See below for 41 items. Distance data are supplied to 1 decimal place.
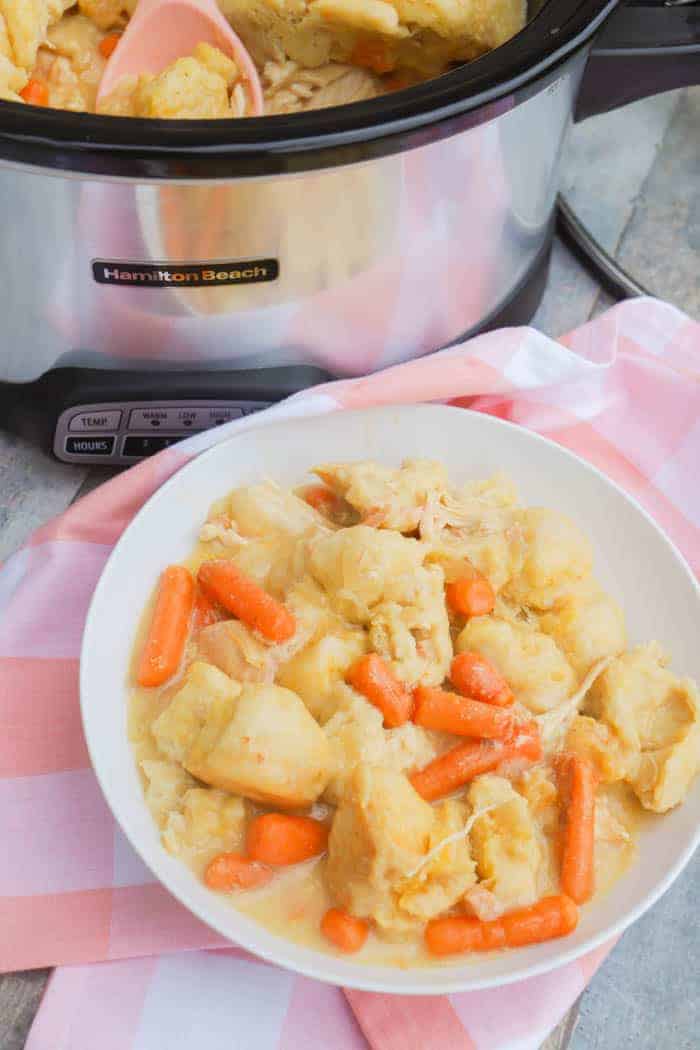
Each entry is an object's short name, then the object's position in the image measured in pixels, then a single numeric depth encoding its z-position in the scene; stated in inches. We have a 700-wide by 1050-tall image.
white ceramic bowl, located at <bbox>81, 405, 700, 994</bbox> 33.3
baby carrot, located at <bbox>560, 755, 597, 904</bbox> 34.6
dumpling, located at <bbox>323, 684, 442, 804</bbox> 35.4
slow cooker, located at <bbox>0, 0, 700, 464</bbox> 36.4
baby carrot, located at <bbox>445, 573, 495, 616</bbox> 39.5
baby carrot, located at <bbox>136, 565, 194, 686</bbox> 38.4
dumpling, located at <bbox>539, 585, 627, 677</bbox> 39.3
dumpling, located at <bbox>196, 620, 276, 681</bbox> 37.7
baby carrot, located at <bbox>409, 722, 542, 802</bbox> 36.2
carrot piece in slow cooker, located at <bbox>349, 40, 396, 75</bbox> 45.6
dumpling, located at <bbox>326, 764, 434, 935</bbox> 32.7
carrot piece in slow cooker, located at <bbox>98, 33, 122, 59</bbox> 47.1
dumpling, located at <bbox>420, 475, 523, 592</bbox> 40.2
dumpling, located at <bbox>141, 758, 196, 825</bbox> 36.1
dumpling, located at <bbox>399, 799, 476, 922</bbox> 33.4
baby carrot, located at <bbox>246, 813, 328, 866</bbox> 34.4
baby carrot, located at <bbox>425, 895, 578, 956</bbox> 33.5
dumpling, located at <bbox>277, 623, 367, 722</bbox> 36.7
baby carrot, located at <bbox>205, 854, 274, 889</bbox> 34.2
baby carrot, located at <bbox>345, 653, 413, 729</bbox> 36.5
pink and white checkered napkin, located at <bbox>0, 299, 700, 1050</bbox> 37.0
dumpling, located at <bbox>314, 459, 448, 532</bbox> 41.0
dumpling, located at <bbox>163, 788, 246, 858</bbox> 35.1
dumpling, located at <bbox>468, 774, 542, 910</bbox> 34.3
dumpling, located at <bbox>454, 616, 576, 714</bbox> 37.9
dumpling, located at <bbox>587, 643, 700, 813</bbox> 36.0
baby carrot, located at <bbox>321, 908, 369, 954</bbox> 33.4
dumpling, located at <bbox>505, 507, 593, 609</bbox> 39.8
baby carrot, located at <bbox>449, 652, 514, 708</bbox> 37.4
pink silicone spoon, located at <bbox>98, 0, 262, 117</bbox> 45.8
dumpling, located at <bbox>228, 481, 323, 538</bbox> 41.5
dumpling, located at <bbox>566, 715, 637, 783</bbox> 36.4
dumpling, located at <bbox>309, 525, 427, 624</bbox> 38.4
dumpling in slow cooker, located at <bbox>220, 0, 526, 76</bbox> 43.4
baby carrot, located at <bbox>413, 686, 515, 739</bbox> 36.4
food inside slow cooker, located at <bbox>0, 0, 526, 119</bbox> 43.1
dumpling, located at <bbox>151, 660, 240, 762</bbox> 35.6
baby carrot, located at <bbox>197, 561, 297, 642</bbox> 38.0
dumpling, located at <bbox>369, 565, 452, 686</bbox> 37.6
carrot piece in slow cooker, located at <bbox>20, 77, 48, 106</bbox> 44.9
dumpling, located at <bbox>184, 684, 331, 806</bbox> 33.7
